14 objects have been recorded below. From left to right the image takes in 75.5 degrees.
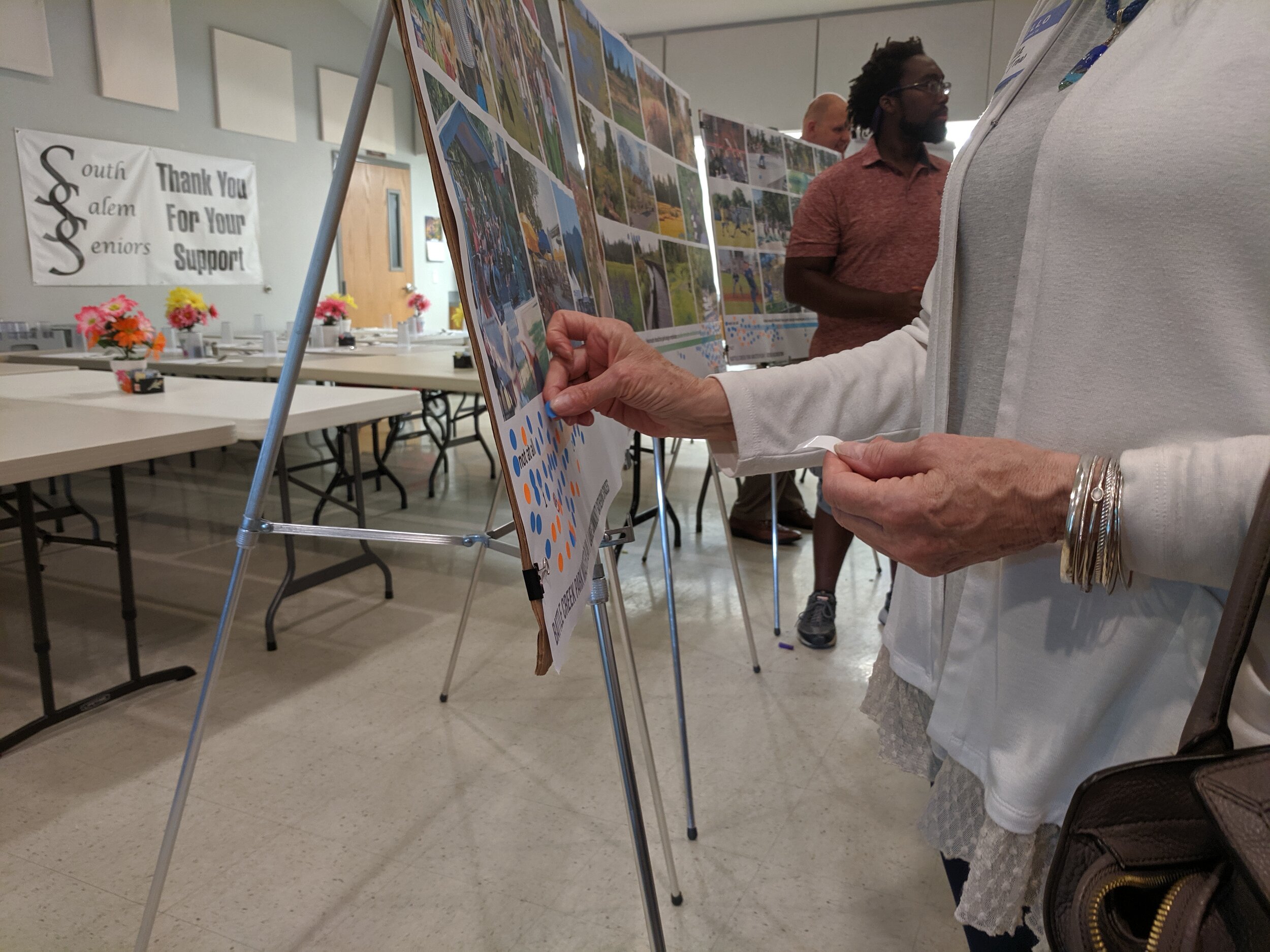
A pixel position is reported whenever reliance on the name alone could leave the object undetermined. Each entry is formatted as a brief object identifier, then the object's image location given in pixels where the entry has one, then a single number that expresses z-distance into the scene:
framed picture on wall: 10.12
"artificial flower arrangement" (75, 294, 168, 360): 2.84
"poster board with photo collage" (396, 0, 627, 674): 0.65
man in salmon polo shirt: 2.39
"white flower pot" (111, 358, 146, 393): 2.91
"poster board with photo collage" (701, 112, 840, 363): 3.03
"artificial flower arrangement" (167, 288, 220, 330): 4.15
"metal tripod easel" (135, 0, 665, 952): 0.90
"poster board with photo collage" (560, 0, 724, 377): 1.55
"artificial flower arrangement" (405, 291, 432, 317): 5.88
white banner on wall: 6.07
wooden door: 8.93
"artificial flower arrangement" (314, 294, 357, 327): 5.11
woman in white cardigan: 0.59
